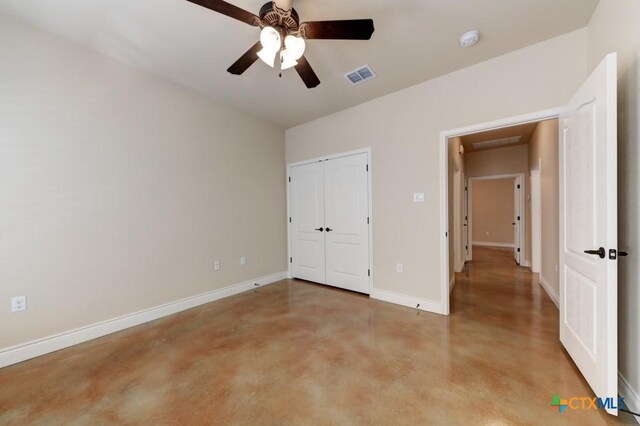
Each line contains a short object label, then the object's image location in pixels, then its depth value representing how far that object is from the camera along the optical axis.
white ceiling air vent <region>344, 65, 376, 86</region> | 2.81
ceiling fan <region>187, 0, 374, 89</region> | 1.61
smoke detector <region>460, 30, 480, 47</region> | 2.22
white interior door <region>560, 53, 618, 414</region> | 1.46
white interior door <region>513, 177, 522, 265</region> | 5.62
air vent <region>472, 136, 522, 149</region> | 5.11
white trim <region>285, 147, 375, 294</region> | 3.59
